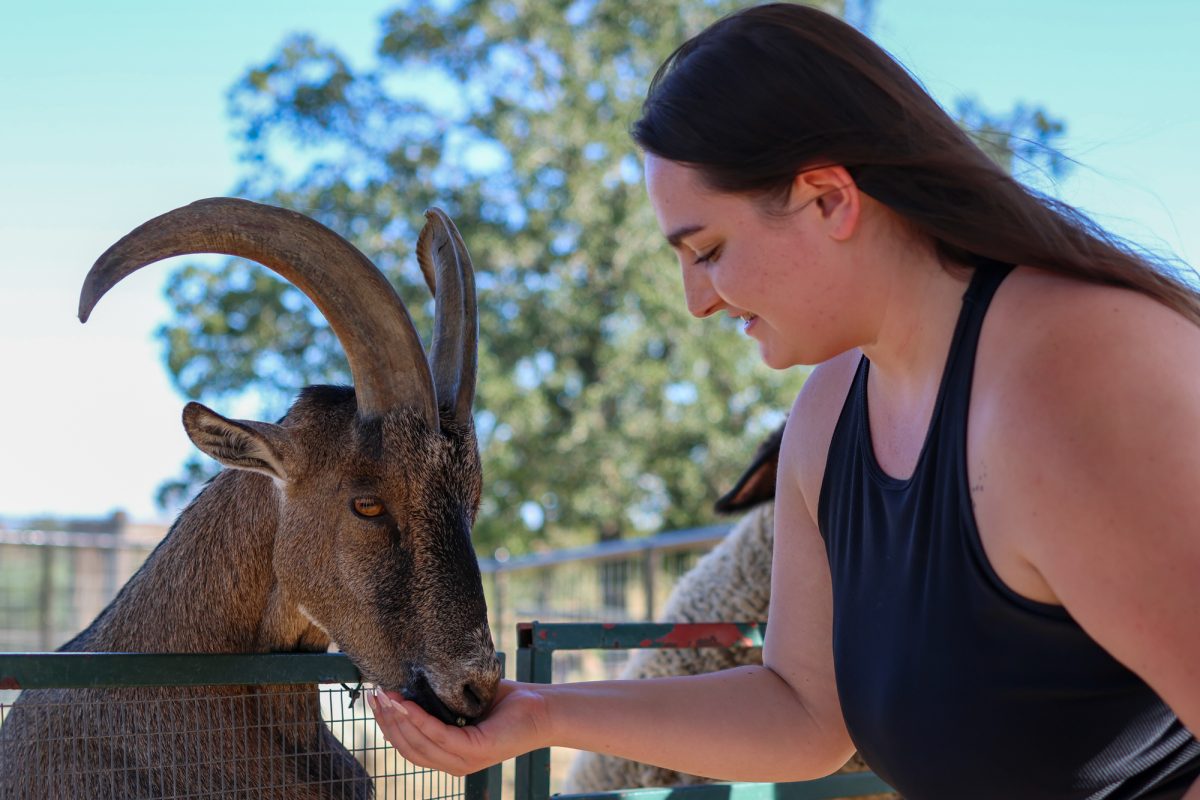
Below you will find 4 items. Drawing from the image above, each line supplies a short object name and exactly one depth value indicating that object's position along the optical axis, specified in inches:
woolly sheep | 196.1
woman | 59.2
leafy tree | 697.6
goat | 103.8
